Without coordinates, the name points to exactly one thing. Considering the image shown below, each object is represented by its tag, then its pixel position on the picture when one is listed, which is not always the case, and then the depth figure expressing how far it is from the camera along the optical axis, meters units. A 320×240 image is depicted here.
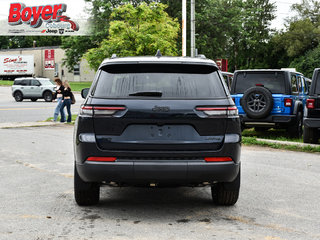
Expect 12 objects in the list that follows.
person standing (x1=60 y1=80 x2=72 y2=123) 18.14
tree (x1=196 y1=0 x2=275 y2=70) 50.88
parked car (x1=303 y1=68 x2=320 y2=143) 11.21
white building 87.81
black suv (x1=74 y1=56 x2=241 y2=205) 4.99
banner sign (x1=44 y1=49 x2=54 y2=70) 87.81
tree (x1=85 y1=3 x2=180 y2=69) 22.94
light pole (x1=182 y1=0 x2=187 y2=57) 22.94
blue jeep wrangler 12.59
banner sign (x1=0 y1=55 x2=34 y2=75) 71.94
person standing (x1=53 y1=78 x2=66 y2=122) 18.30
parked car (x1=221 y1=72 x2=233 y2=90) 21.85
